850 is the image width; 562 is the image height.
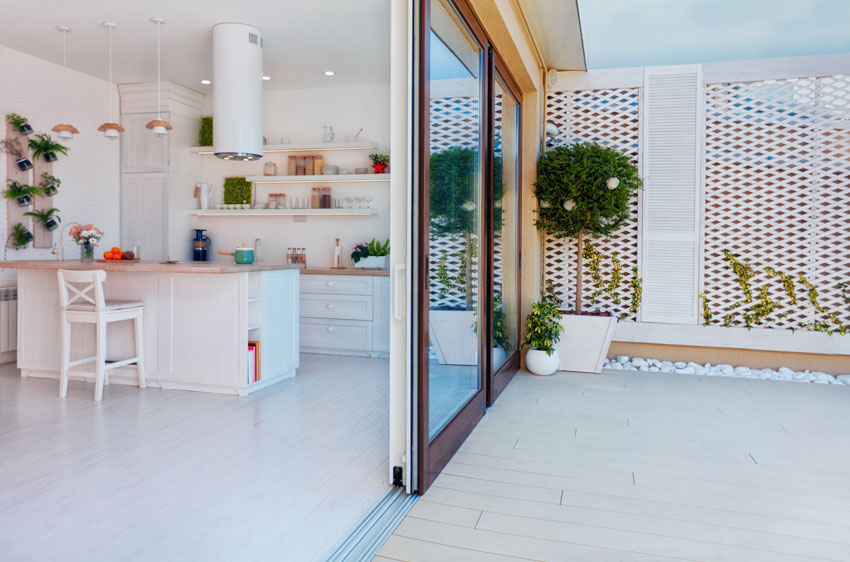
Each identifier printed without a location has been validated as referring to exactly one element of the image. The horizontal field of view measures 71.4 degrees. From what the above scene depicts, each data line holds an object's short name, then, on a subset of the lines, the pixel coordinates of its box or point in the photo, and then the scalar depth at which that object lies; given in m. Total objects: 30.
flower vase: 4.89
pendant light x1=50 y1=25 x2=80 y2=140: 4.93
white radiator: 5.39
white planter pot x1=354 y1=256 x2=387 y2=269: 6.00
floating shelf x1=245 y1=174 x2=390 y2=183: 6.15
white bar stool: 4.02
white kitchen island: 4.20
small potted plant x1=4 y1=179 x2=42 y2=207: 5.41
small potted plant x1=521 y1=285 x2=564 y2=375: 5.05
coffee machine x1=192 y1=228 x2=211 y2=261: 6.59
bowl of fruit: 4.89
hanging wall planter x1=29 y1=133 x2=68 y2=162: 5.61
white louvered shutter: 5.39
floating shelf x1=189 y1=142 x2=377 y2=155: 6.18
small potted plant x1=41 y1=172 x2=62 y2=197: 5.71
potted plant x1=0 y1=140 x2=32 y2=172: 5.44
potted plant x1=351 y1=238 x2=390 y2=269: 6.01
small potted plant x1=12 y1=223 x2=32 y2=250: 5.48
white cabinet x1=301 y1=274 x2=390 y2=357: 5.73
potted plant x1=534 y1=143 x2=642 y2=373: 5.03
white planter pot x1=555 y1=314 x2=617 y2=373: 5.16
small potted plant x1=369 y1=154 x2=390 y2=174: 6.19
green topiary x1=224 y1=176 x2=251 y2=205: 6.70
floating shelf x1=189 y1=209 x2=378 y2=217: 6.16
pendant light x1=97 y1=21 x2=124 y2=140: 4.84
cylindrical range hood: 4.94
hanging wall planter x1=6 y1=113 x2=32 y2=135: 5.41
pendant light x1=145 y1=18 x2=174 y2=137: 4.91
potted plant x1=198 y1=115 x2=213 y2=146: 6.74
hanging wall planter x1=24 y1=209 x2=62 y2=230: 5.66
